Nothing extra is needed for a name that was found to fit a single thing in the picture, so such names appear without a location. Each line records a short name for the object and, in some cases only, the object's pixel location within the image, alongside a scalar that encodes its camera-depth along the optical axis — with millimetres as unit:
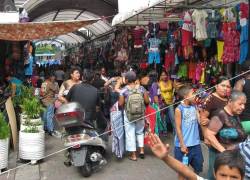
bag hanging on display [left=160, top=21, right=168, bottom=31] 7633
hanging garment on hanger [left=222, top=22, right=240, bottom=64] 5463
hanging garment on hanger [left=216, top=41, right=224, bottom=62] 5921
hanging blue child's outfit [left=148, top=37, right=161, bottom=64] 7813
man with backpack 5132
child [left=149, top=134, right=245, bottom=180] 1848
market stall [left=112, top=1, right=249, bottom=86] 5481
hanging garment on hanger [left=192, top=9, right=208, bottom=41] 6061
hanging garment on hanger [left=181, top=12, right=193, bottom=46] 6357
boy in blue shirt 3959
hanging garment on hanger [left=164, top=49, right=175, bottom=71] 7421
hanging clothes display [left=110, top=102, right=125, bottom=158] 5306
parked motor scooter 4603
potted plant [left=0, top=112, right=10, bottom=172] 4807
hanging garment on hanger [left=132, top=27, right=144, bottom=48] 8705
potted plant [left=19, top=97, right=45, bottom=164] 5168
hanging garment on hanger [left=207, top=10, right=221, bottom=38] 5989
